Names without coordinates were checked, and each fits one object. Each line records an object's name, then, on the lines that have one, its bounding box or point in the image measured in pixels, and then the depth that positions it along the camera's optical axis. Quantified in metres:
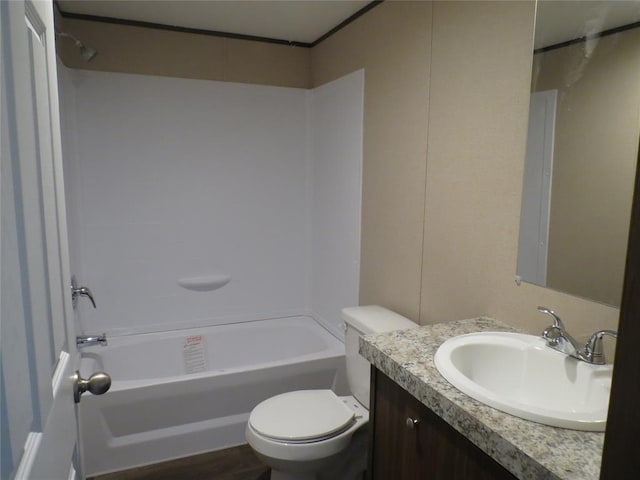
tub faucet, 2.55
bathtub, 2.29
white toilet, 1.79
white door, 0.54
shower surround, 2.73
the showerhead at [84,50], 2.34
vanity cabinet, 1.03
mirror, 1.21
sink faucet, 1.19
